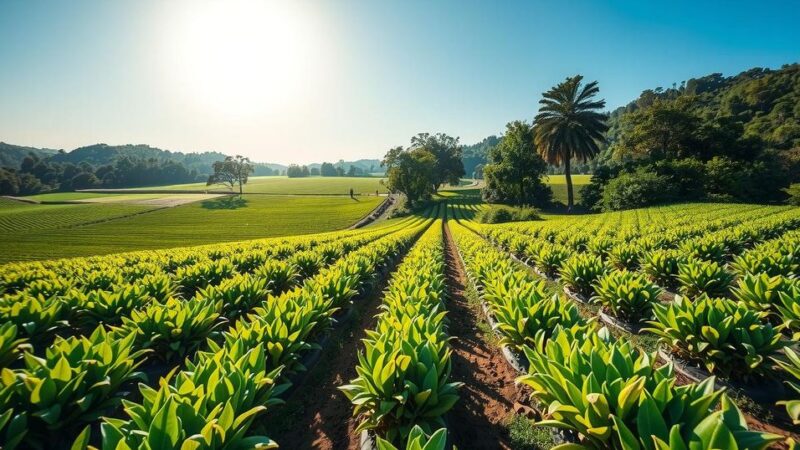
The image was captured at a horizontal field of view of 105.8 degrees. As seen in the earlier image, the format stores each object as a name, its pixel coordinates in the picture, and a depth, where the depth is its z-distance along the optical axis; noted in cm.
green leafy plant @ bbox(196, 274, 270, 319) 658
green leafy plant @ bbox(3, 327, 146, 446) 304
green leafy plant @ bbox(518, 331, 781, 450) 204
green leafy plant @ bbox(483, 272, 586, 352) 447
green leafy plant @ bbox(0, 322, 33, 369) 411
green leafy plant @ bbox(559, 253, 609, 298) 739
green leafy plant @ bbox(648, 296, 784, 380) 360
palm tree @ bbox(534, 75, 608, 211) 3616
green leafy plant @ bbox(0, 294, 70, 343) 536
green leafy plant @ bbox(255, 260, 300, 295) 920
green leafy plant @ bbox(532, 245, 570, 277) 960
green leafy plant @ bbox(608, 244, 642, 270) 927
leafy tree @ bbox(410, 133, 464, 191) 8812
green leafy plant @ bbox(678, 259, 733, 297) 631
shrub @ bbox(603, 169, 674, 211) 3171
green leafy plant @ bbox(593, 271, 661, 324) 559
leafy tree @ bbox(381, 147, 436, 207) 6141
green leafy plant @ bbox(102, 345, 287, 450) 227
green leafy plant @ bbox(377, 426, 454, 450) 221
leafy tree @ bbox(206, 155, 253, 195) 9444
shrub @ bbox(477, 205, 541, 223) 3691
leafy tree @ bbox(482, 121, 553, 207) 4750
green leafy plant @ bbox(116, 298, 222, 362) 482
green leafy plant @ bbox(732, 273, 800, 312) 492
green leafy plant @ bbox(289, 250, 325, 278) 1123
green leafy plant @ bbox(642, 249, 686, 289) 780
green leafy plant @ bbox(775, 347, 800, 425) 286
